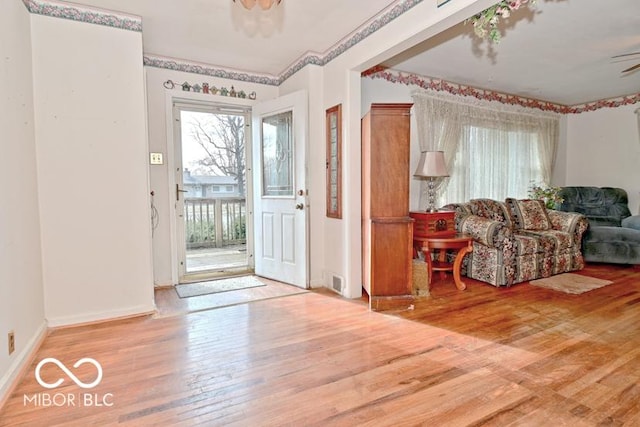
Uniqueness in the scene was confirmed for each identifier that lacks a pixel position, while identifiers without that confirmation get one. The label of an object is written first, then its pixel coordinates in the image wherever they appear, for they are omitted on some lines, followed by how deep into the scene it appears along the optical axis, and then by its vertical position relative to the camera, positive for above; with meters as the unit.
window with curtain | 4.73 +0.39
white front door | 3.58 +0.05
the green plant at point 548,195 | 5.18 -0.07
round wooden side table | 3.44 -0.57
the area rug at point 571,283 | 3.45 -1.02
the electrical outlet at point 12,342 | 1.85 -0.83
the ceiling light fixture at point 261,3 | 1.63 +0.94
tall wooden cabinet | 2.91 -0.18
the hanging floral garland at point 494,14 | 2.04 +1.12
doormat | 3.50 -1.03
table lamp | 3.89 +0.30
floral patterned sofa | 3.60 -0.56
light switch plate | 3.62 +0.39
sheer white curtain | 4.48 +0.72
